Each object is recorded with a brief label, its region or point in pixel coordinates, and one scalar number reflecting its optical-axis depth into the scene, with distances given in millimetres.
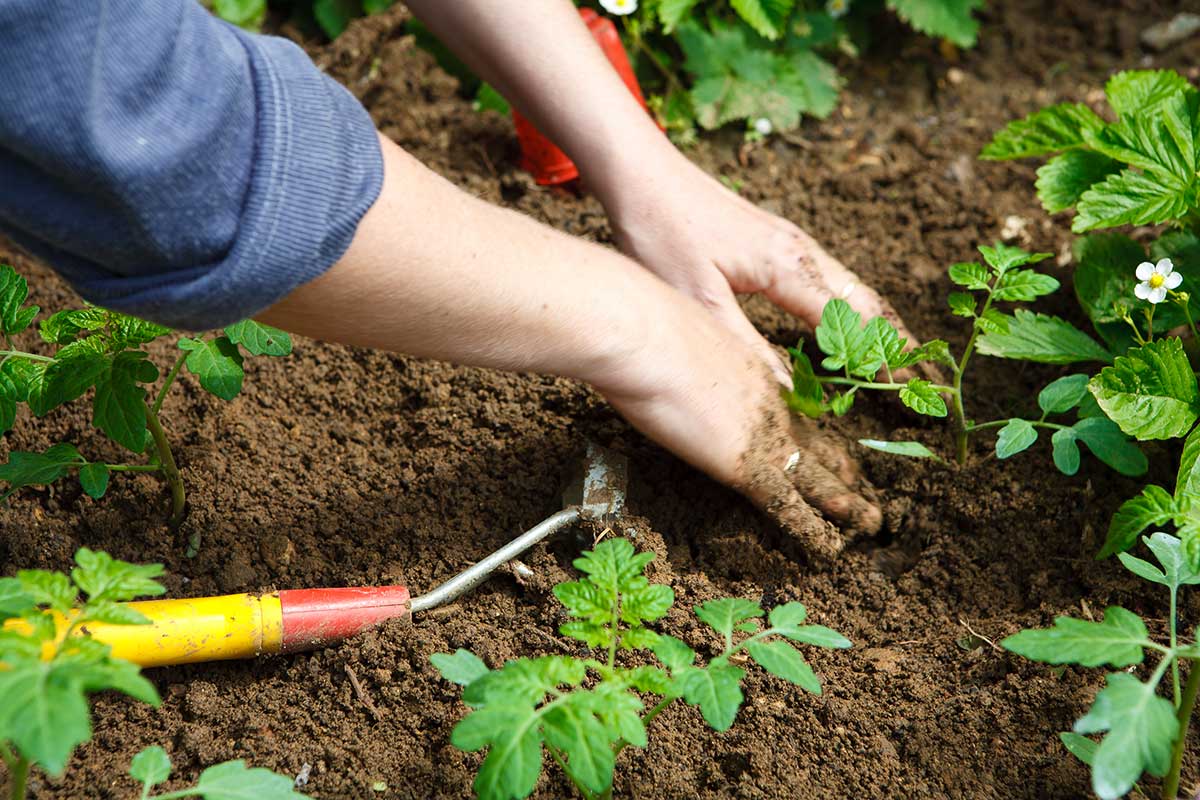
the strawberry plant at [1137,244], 1002
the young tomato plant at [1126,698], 878
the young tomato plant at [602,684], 881
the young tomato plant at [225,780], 889
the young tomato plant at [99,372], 980
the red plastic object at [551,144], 1195
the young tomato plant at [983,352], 1018
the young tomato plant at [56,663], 825
